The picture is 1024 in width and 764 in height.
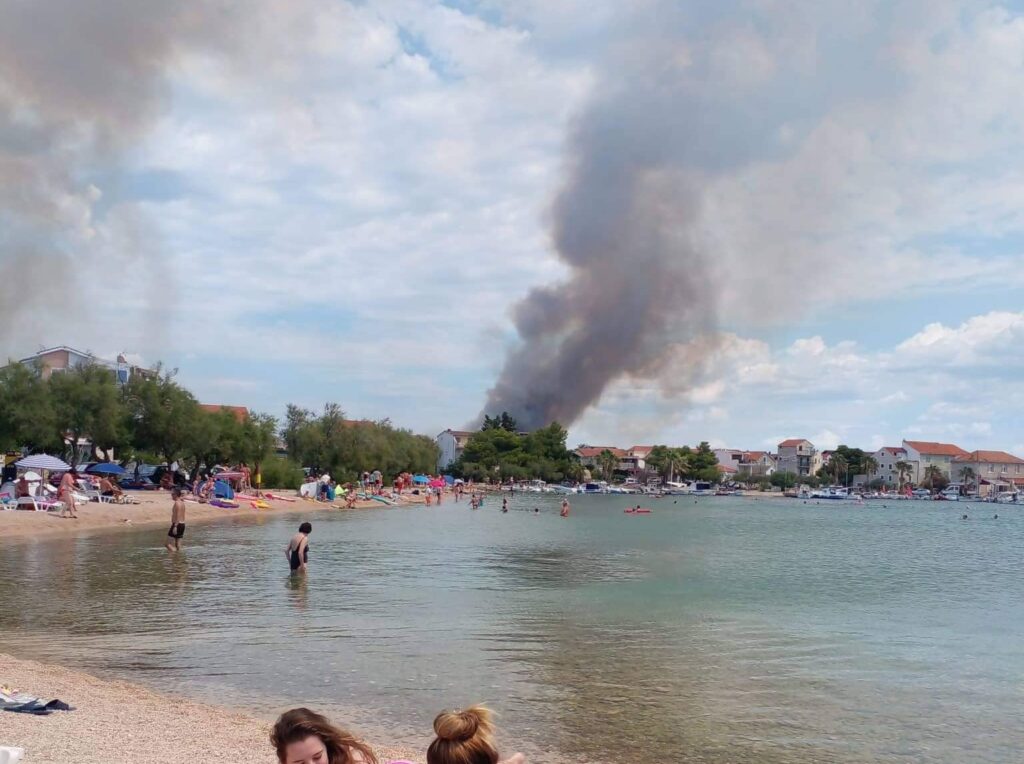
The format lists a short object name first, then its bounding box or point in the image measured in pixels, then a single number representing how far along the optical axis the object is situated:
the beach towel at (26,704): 8.80
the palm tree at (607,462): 193.38
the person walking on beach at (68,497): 36.34
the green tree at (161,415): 58.81
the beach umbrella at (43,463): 39.12
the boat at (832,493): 177.50
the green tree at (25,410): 48.62
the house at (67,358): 79.00
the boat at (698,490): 195.26
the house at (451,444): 187.10
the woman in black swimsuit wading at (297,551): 22.84
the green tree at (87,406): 52.16
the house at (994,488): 197.25
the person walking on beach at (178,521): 26.62
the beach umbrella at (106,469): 49.91
